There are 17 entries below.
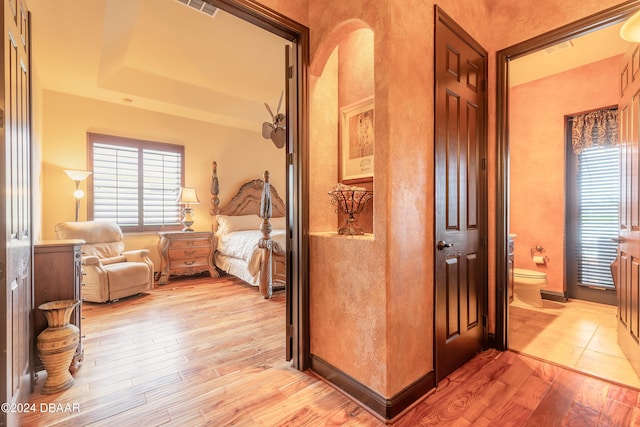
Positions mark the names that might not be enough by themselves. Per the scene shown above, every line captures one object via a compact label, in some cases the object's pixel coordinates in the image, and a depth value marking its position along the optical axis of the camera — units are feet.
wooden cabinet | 6.57
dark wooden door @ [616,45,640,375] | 6.50
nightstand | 15.47
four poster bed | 13.03
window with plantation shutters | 15.08
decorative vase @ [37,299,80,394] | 6.19
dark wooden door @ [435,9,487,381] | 6.34
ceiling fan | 11.92
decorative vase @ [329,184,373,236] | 6.25
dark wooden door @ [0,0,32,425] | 4.10
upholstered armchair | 11.73
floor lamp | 13.24
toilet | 11.13
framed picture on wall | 6.75
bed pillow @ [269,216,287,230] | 19.51
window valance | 11.34
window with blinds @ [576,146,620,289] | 11.52
